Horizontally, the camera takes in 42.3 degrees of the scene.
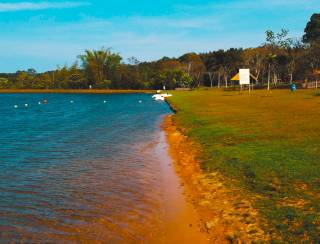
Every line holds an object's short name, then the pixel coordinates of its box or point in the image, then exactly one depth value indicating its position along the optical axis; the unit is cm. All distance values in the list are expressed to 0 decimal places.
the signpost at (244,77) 7869
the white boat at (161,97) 8309
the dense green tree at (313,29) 9975
